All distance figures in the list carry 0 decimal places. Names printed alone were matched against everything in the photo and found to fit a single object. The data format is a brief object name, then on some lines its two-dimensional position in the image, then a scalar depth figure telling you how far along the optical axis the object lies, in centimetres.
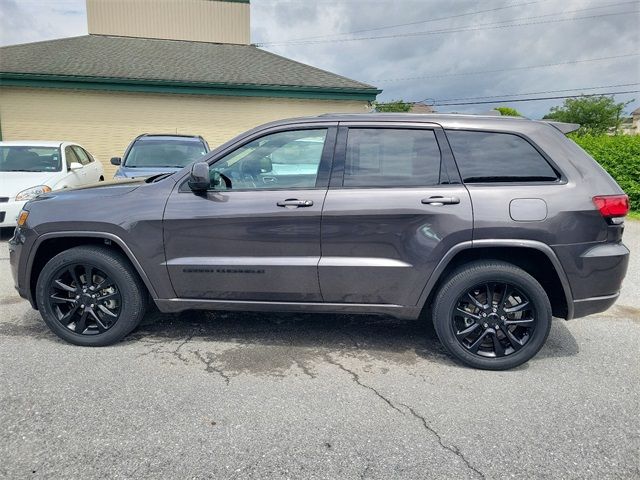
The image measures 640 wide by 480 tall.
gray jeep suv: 308
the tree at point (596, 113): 3925
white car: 685
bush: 1056
